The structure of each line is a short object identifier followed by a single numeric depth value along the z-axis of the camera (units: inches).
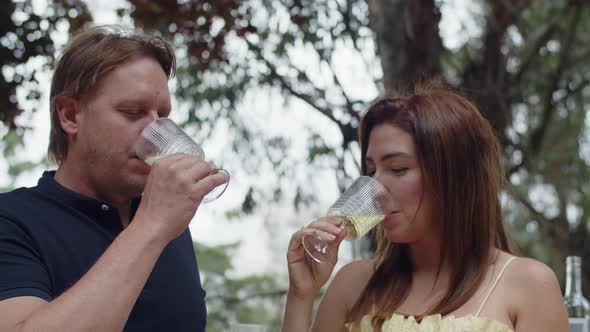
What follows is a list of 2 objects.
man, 57.3
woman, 80.1
